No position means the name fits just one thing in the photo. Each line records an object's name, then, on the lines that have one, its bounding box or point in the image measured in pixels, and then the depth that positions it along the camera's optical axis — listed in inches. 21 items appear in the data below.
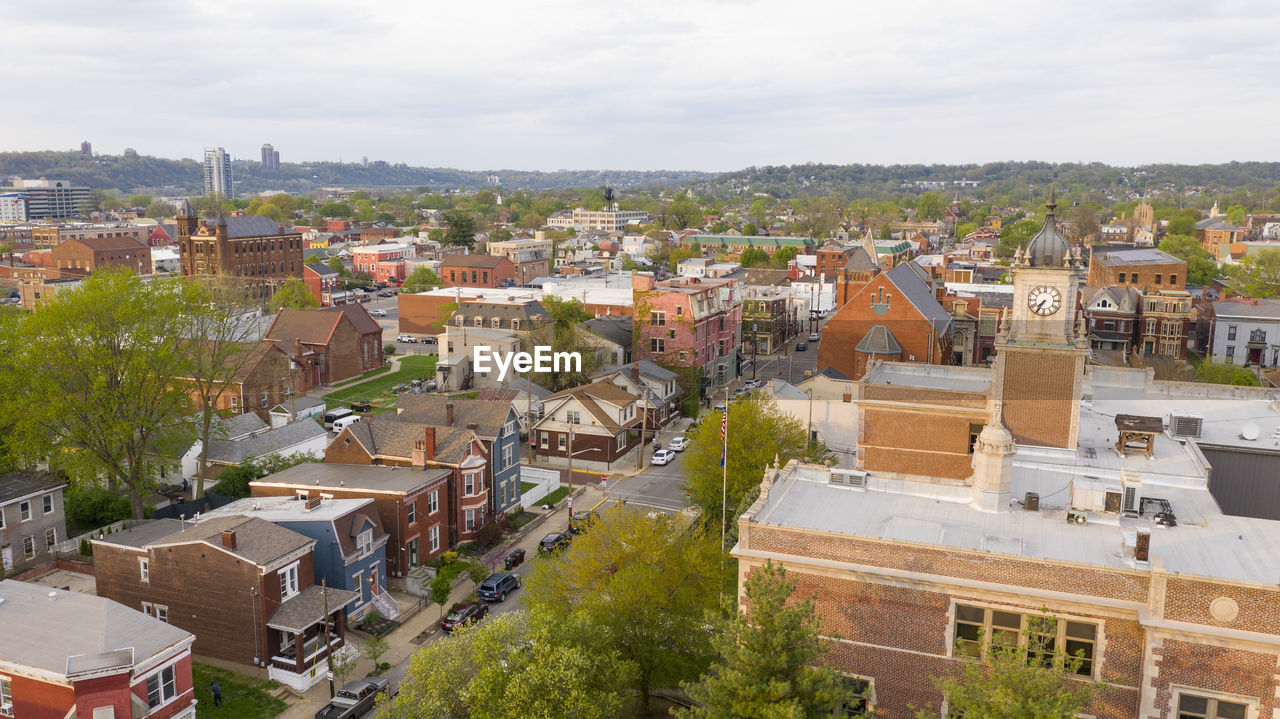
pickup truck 1255.5
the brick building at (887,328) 2859.3
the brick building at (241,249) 4753.9
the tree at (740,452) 1831.9
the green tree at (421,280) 5209.2
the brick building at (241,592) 1364.4
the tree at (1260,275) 4741.6
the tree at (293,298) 4274.1
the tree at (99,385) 1834.4
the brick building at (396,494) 1681.8
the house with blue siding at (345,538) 1492.4
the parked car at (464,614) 1535.4
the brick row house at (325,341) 3302.2
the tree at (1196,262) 5315.0
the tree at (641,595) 1209.4
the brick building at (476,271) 5275.6
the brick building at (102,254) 5413.4
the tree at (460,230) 7578.7
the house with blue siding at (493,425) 1983.3
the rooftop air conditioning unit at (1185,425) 1560.0
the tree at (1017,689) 762.2
